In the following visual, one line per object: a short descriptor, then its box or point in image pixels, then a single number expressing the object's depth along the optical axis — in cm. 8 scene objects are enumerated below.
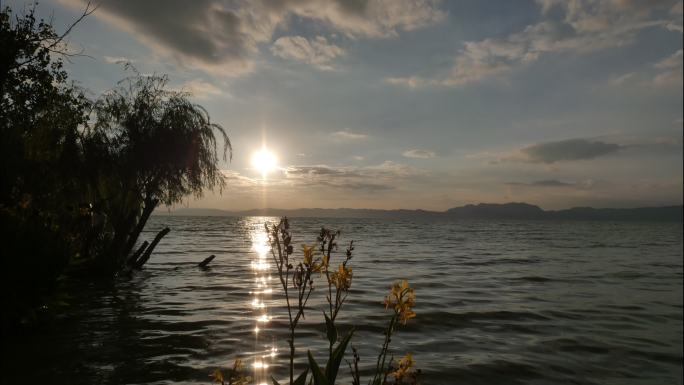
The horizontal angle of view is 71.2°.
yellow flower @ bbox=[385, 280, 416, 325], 255
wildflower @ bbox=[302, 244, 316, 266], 261
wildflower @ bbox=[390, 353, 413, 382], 256
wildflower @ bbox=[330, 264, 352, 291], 256
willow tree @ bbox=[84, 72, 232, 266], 1777
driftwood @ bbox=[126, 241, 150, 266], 1855
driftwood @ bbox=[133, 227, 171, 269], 1889
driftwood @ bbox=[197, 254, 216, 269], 2204
